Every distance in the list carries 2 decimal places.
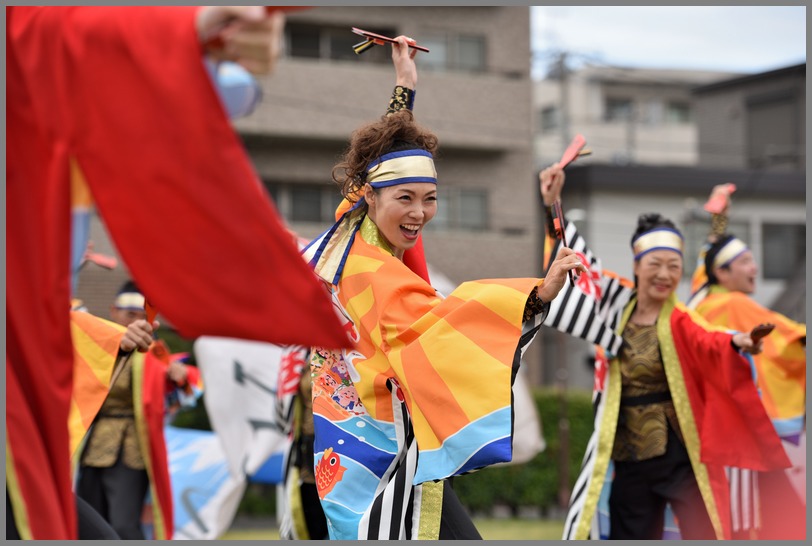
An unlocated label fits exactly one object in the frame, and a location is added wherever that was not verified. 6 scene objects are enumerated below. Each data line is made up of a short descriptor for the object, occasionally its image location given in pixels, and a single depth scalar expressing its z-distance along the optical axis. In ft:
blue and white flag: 57.41
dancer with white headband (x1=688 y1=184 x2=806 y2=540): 39.70
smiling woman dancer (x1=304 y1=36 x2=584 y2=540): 23.04
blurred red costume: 14.74
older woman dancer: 35.96
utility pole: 158.40
